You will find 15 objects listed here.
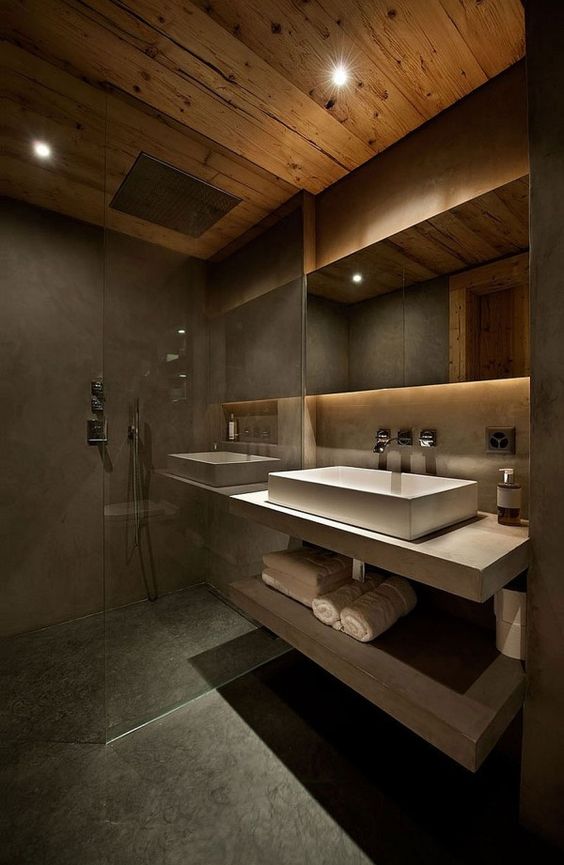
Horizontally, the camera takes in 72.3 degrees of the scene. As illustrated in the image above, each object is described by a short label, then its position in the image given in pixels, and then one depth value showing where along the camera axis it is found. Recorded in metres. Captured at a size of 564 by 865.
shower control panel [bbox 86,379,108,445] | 2.49
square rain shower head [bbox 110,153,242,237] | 1.86
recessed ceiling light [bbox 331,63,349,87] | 1.50
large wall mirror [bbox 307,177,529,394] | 1.44
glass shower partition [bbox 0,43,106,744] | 1.94
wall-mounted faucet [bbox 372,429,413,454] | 1.82
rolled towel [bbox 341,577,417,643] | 1.38
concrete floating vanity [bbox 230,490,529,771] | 1.01
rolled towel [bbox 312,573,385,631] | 1.47
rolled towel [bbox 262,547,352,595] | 1.61
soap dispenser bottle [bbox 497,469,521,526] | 1.35
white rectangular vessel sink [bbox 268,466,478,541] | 1.19
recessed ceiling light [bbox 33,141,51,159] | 1.89
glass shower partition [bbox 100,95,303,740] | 1.74
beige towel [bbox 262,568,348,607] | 1.62
